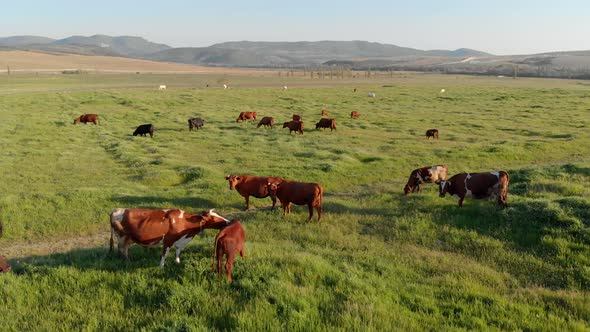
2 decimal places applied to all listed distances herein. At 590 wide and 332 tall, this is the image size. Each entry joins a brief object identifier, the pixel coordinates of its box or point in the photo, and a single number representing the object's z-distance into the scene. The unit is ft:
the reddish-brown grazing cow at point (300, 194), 37.50
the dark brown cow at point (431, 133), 83.71
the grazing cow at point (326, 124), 95.06
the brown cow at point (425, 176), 47.09
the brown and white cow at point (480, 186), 38.45
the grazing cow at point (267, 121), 100.48
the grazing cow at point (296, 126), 91.09
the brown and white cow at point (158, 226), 25.80
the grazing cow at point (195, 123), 95.66
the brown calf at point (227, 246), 23.04
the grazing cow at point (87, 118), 102.92
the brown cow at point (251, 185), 42.00
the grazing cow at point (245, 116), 108.68
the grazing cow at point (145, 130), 88.63
